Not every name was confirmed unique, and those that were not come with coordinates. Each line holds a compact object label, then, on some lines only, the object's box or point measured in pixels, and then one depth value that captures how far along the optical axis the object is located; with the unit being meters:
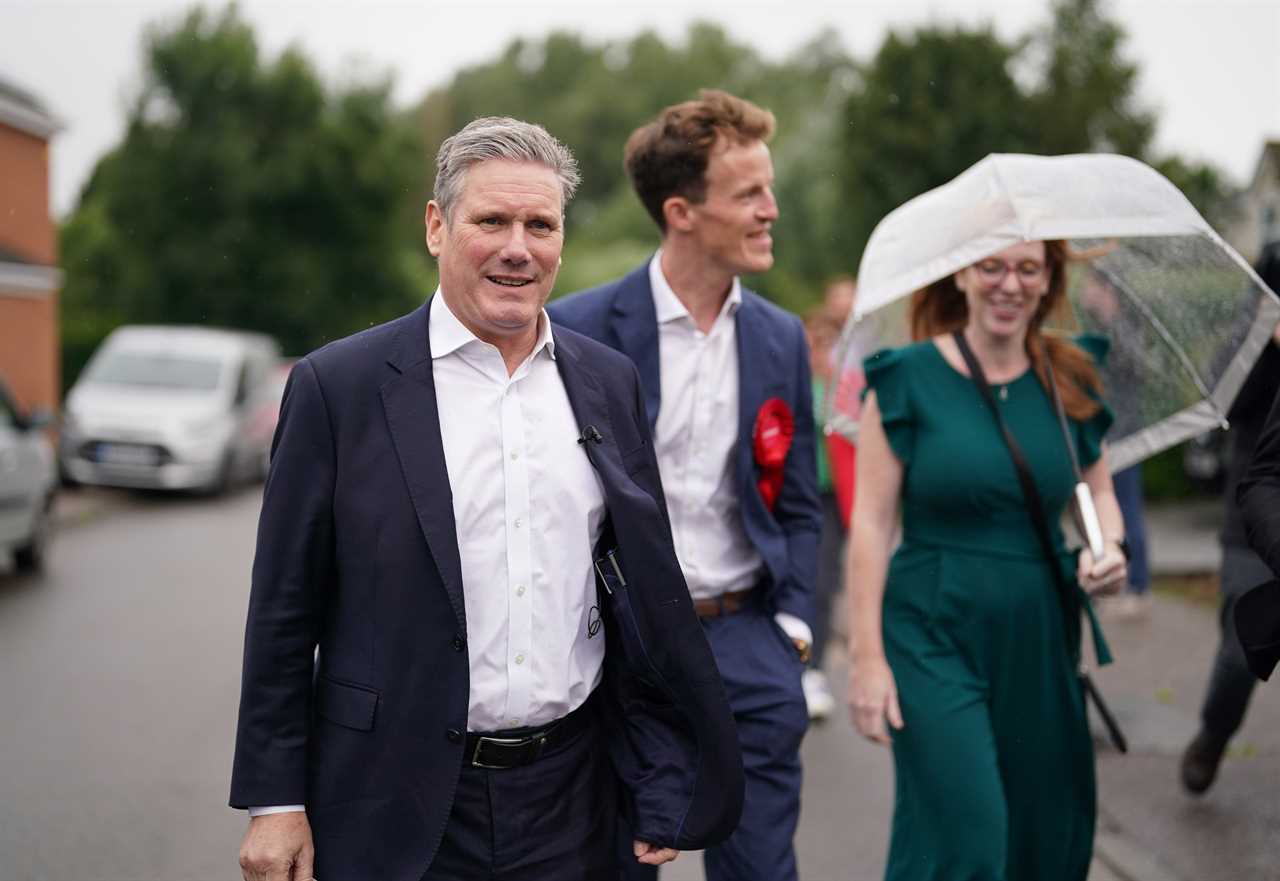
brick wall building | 27.12
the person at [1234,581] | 4.70
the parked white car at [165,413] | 18.05
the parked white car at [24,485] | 11.25
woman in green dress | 3.81
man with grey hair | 2.59
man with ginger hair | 3.71
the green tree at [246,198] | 42.47
